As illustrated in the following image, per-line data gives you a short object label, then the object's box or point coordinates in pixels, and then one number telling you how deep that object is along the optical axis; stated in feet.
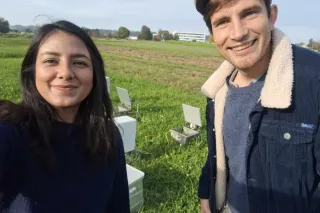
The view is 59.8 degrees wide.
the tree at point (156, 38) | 344.08
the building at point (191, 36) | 474.98
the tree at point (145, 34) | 346.54
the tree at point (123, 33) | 338.71
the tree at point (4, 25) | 209.42
